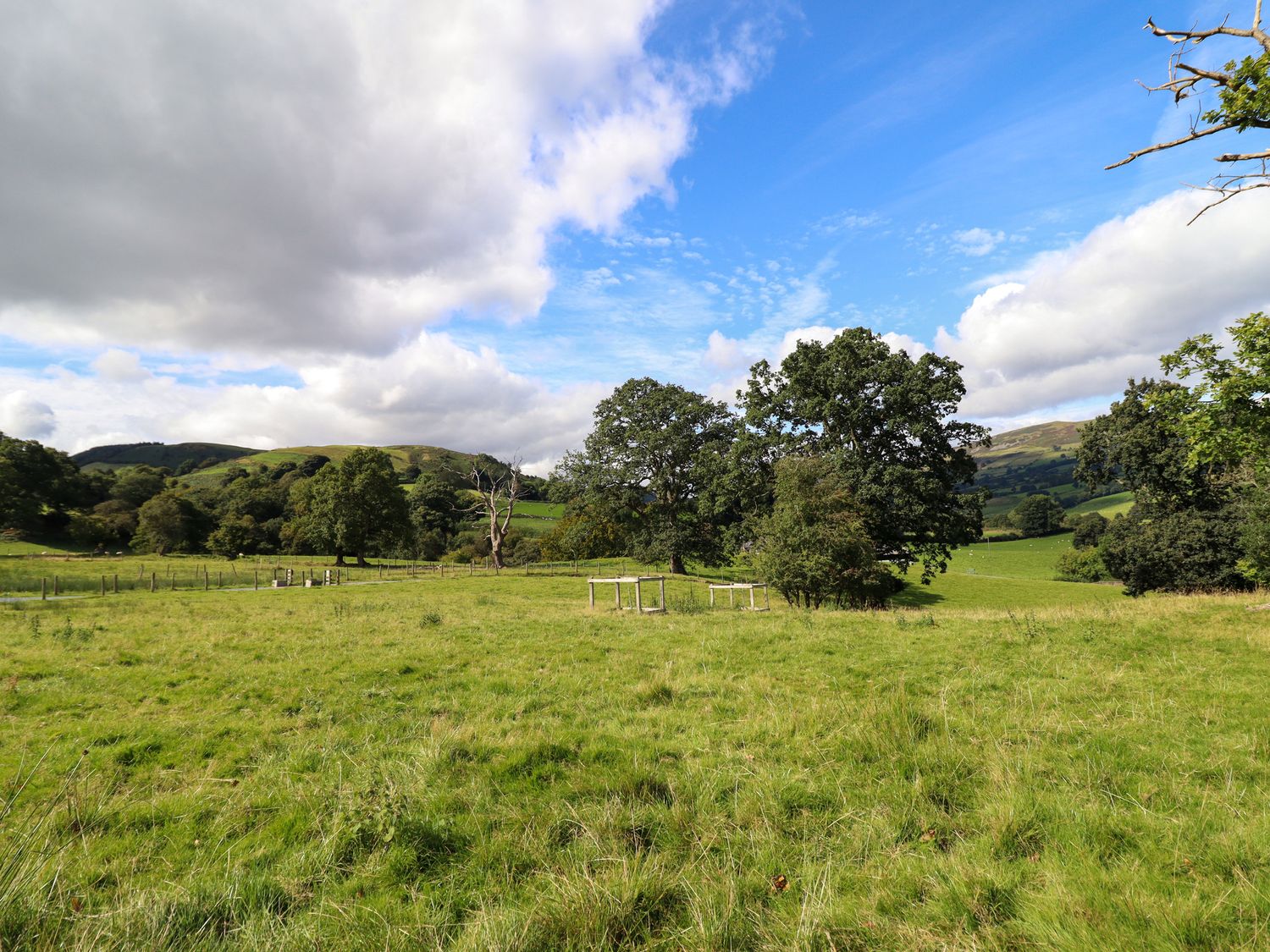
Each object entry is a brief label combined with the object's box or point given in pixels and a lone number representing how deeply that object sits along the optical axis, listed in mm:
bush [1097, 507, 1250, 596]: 37125
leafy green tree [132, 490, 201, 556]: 72500
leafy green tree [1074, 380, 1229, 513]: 36500
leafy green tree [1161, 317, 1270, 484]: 15508
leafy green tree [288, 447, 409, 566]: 58312
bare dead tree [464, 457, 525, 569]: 57000
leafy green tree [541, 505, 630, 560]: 50656
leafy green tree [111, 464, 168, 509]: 89750
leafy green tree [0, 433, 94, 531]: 62912
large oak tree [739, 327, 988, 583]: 29672
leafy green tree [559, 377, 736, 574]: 45844
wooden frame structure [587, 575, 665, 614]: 21812
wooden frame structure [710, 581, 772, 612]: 22672
